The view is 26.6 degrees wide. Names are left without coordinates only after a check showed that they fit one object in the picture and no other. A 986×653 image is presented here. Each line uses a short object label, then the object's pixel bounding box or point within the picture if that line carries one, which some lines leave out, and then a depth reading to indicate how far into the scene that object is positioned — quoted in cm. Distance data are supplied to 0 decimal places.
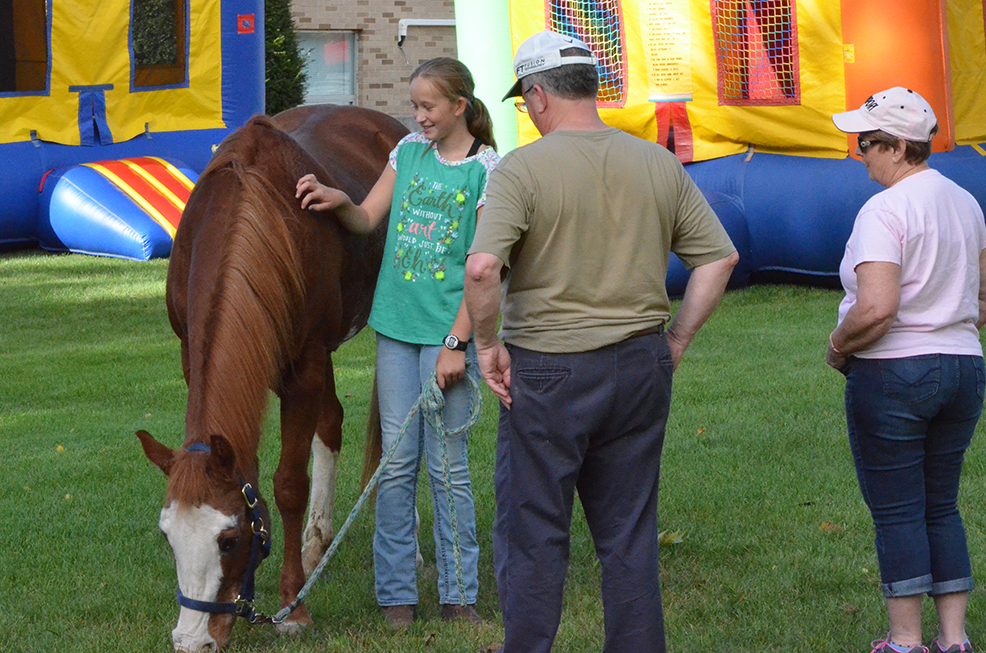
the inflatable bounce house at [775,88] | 1896
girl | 711
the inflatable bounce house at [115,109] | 2437
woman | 615
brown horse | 628
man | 549
